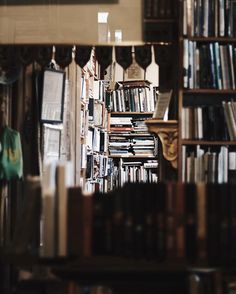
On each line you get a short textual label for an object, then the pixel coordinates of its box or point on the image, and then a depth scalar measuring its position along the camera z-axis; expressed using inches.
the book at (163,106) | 157.9
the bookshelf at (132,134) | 302.8
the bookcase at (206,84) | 156.1
